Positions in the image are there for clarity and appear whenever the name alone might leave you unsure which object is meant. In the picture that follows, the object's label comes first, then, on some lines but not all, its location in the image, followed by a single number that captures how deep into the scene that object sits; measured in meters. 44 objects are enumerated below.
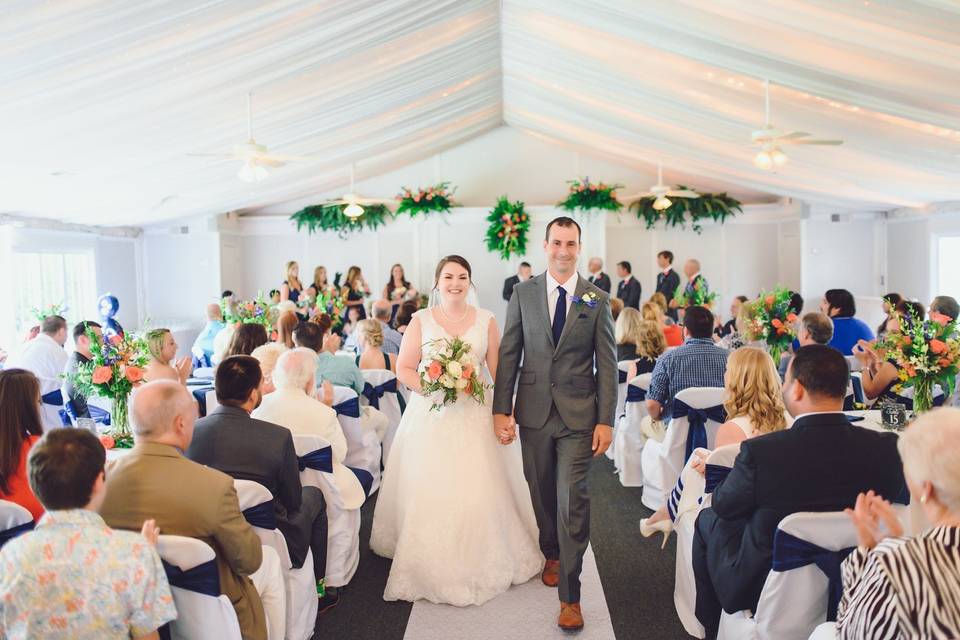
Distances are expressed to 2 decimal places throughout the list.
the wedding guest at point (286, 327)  6.02
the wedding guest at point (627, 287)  12.95
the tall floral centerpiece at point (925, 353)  4.13
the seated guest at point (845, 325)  6.39
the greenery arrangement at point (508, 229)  14.06
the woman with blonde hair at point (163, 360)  4.81
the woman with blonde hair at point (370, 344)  6.42
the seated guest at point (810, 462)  2.71
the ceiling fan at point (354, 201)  12.30
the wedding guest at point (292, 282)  12.59
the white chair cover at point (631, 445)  6.18
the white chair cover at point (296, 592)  3.21
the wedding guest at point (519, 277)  13.67
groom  3.66
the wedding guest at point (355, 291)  12.29
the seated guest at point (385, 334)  7.22
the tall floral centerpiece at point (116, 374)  4.30
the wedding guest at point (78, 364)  5.14
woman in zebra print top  1.76
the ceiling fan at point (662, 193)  11.94
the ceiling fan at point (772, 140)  7.29
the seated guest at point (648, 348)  6.28
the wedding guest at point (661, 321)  6.87
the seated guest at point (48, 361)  6.02
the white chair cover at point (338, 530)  3.94
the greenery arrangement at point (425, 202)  14.42
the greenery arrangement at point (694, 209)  14.48
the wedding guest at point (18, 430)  2.95
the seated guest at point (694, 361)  4.98
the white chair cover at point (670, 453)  4.66
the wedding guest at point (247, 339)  5.31
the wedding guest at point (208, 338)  8.52
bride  4.00
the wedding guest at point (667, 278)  13.05
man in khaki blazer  2.53
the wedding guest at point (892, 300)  7.01
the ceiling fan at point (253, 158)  7.47
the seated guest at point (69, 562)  2.07
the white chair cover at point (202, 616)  2.48
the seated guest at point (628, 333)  6.71
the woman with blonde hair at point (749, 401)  3.52
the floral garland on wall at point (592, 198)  13.99
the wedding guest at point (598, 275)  12.52
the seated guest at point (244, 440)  3.16
